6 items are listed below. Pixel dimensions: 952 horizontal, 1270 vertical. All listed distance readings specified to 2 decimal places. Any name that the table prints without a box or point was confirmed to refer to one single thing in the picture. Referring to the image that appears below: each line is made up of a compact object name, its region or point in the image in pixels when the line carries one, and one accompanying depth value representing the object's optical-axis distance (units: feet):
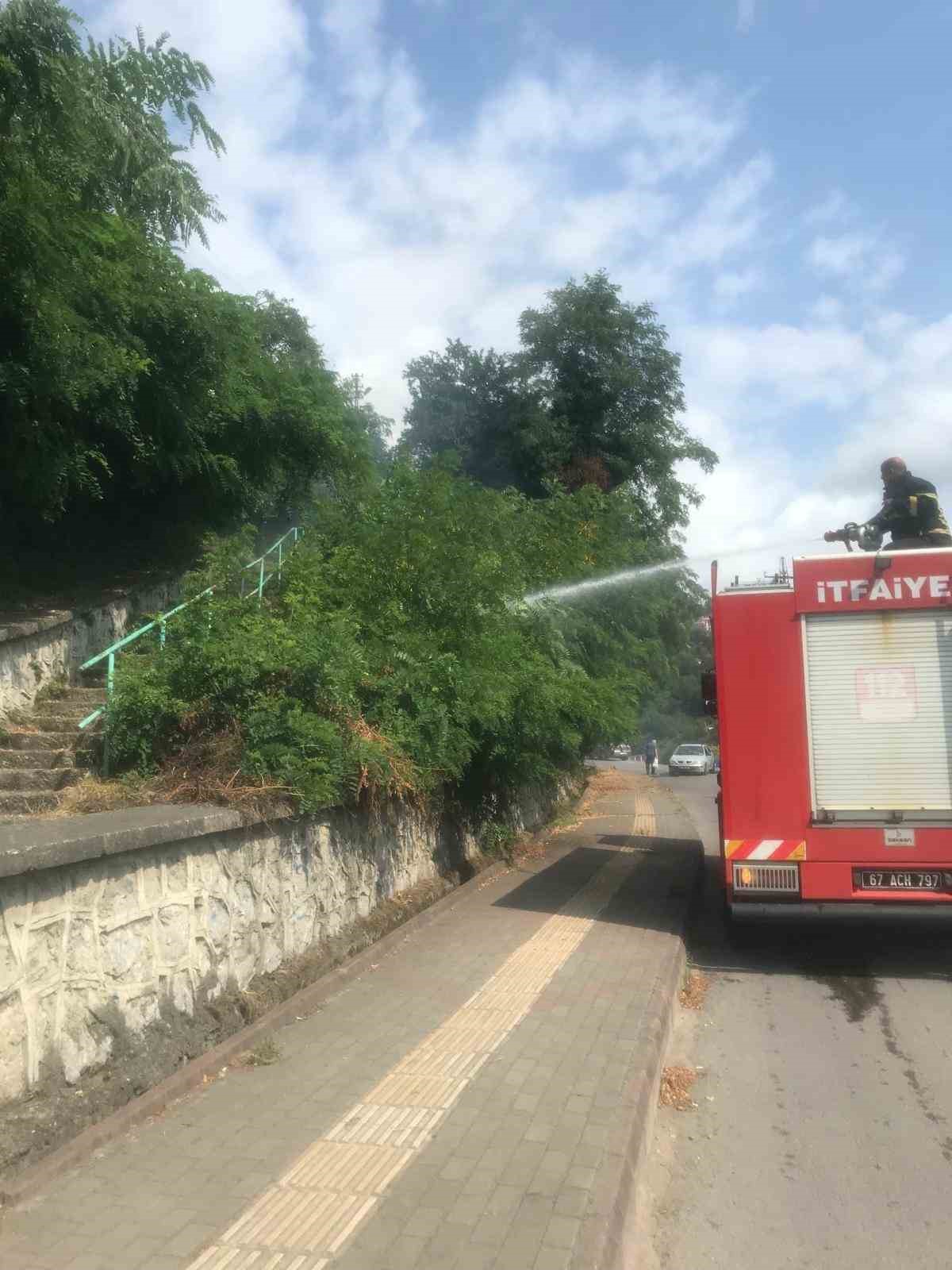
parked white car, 153.28
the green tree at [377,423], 91.12
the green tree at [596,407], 89.30
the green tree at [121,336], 29.86
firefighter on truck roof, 32.42
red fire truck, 27.30
